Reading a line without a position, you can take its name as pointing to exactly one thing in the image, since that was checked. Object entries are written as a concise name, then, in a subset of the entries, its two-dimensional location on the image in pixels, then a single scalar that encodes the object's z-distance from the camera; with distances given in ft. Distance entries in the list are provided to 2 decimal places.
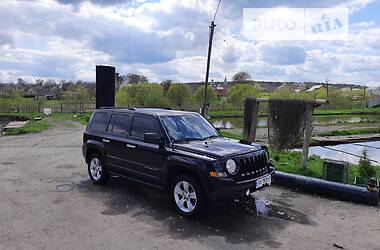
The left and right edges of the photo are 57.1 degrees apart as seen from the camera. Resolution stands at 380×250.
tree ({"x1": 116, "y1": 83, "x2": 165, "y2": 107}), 151.76
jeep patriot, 18.70
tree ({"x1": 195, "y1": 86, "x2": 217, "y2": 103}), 179.01
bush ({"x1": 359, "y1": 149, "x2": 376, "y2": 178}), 27.50
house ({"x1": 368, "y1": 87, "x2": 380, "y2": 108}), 236.14
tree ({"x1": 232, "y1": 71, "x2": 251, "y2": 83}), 321.93
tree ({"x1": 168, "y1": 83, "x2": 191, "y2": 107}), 169.78
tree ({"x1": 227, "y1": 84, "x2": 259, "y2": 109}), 184.85
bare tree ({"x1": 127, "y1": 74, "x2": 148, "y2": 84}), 215.96
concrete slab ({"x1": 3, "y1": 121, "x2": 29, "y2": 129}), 100.96
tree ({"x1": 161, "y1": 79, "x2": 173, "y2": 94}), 197.72
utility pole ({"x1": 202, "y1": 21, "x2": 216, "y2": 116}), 49.44
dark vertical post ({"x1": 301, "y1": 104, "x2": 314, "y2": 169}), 31.07
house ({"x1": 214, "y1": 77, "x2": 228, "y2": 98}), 243.48
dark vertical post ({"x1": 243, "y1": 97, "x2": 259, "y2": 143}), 37.68
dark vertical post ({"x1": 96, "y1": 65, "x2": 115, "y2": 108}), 47.14
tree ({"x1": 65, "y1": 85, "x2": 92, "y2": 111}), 146.72
